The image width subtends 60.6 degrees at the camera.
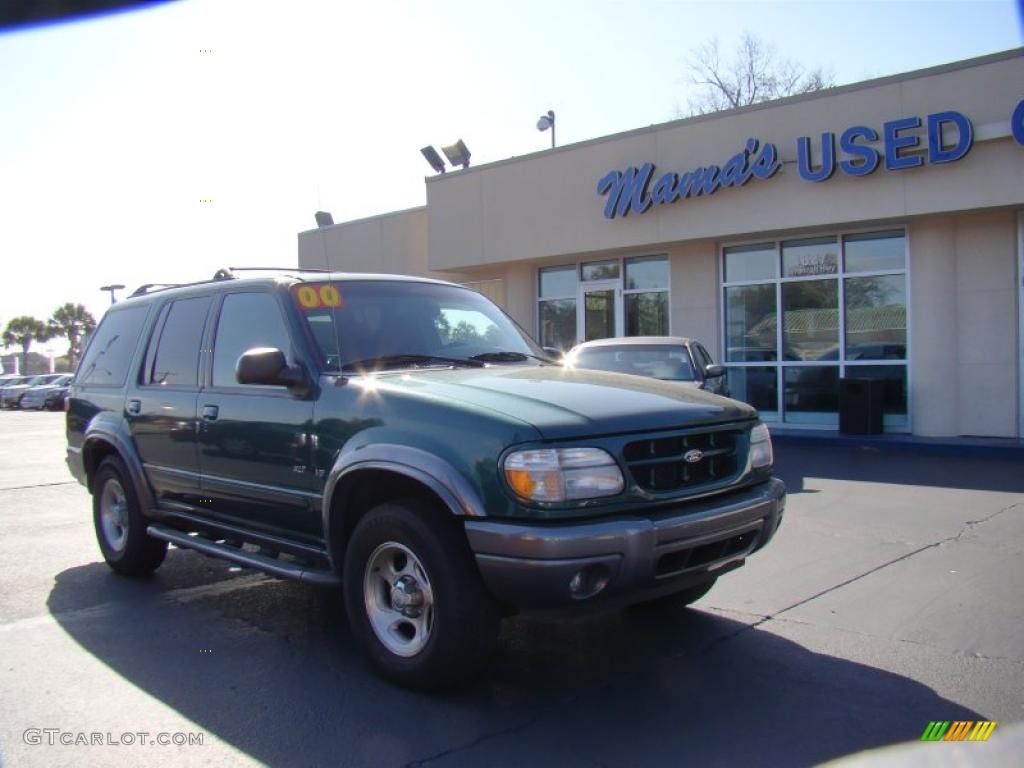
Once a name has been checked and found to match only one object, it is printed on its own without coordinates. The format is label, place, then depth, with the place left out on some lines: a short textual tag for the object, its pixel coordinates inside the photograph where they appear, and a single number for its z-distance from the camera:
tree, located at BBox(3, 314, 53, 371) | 85.50
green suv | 3.53
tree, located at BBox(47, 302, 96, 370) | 84.94
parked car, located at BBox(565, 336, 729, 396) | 10.23
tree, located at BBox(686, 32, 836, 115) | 36.53
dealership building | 12.58
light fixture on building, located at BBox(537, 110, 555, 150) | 21.80
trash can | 13.33
